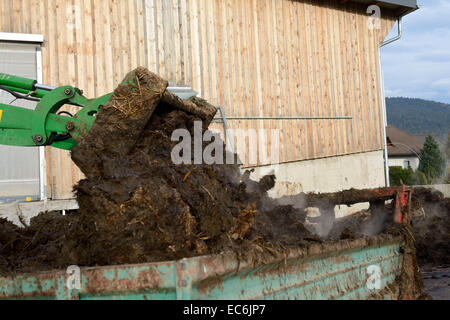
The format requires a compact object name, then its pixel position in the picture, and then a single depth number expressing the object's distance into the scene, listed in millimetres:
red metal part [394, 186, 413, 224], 4430
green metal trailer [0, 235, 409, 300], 2221
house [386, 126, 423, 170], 57500
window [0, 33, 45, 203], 7547
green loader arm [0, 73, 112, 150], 3652
